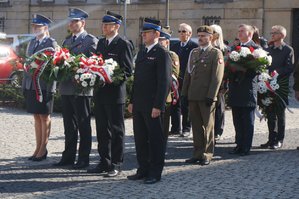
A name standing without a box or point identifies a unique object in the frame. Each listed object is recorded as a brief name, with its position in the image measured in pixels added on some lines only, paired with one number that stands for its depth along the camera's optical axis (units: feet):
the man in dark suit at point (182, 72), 55.41
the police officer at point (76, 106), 42.67
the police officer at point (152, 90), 37.86
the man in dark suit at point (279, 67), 51.86
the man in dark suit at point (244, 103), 48.69
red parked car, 81.02
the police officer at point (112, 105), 40.36
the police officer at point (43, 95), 45.18
